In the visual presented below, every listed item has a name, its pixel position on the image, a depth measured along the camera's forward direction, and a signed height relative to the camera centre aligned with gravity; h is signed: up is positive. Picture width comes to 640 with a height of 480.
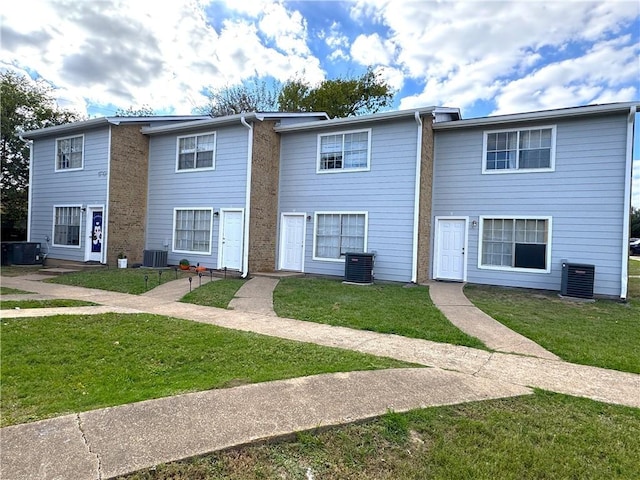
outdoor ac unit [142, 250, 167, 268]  14.92 -0.91
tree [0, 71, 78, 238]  20.52 +4.63
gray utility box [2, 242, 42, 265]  15.60 -0.98
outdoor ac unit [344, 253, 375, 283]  12.27 -0.80
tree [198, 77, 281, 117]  29.59 +10.48
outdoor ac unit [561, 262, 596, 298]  10.41 -0.77
